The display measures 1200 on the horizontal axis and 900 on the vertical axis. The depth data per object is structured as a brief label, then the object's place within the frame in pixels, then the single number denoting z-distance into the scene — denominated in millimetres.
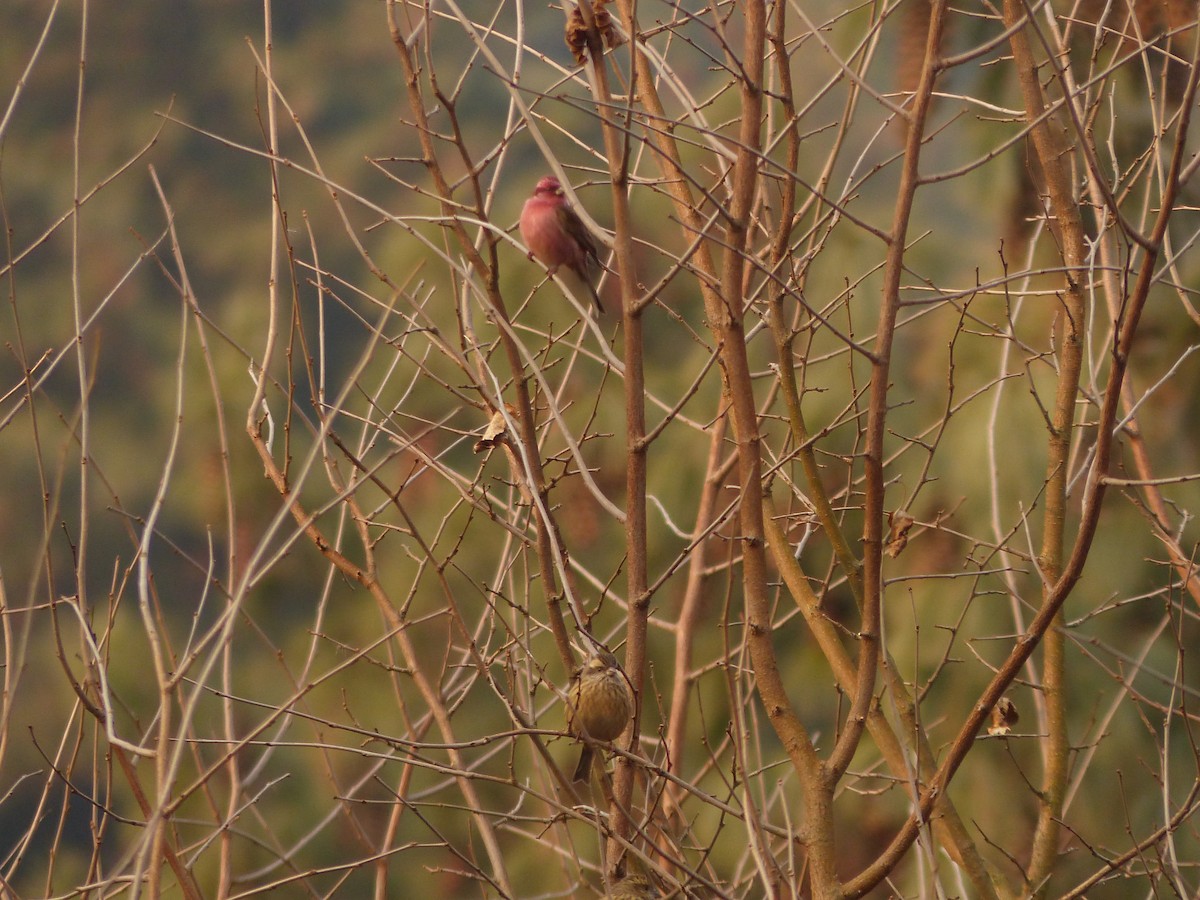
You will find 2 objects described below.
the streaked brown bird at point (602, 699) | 12870
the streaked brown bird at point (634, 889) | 12857
